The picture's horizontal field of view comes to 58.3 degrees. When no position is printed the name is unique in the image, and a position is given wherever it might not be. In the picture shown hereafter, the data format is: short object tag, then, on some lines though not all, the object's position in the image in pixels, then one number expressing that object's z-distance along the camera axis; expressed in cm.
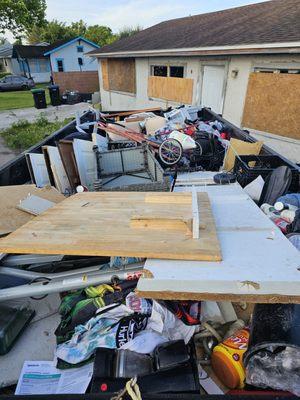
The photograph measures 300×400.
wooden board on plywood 140
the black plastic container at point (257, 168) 305
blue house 2604
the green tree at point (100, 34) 4262
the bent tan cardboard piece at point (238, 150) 397
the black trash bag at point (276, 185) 281
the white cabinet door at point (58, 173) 323
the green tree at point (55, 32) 4281
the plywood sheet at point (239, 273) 115
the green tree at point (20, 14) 2178
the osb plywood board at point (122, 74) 1285
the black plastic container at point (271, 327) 130
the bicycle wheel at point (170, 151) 414
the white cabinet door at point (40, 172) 337
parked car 2448
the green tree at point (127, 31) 4222
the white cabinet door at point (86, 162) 326
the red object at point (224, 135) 498
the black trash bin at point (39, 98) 1539
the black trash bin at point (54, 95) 1649
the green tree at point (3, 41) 6371
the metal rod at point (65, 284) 185
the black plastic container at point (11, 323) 177
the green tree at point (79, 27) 4869
